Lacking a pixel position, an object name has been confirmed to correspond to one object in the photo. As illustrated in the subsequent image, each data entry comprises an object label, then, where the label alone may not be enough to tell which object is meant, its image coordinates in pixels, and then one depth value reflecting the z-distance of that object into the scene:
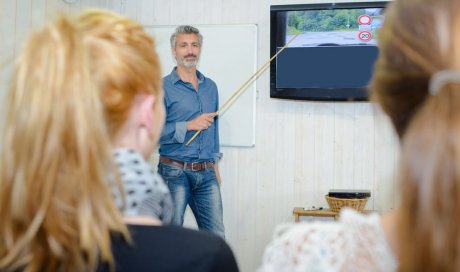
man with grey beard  3.70
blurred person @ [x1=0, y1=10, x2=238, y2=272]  0.85
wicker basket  3.76
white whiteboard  4.31
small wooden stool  3.83
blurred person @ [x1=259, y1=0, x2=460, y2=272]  0.70
